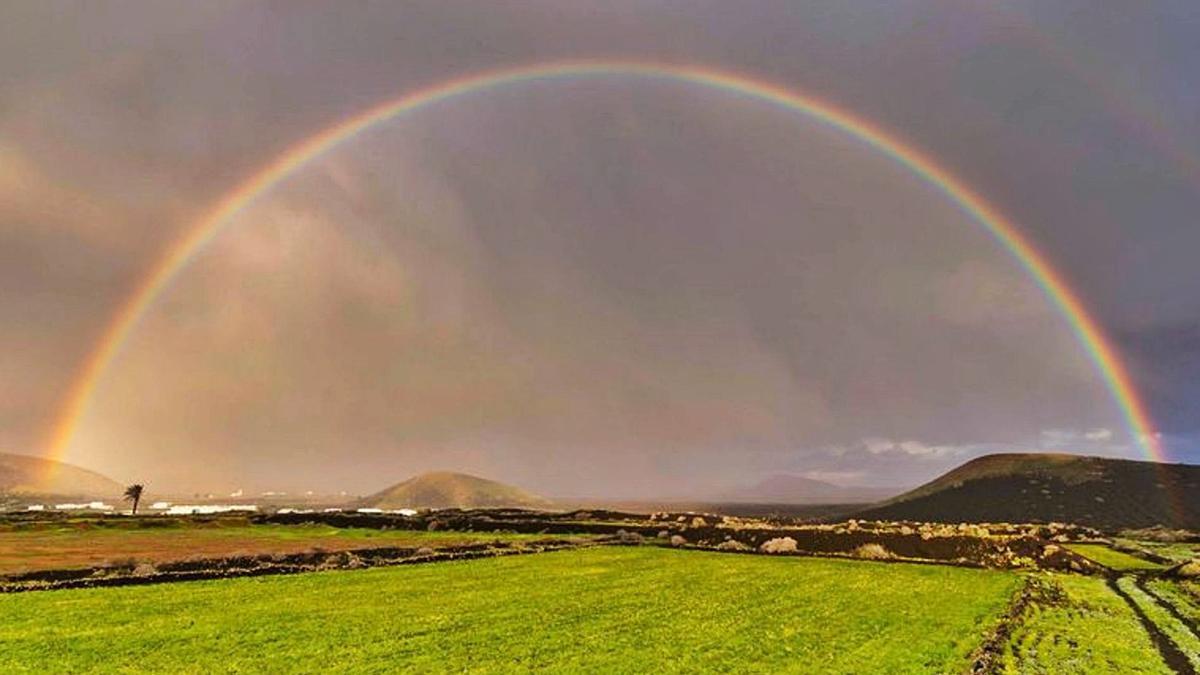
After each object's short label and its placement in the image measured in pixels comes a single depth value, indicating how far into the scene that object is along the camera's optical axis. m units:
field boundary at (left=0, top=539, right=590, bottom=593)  56.09
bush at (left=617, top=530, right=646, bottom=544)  114.79
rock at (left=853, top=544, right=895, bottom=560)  93.06
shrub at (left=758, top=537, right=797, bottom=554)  100.06
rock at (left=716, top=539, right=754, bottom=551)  104.56
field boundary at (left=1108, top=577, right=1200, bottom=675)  35.99
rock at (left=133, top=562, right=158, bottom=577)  61.11
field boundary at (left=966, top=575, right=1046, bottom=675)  34.03
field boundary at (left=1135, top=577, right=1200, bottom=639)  48.63
